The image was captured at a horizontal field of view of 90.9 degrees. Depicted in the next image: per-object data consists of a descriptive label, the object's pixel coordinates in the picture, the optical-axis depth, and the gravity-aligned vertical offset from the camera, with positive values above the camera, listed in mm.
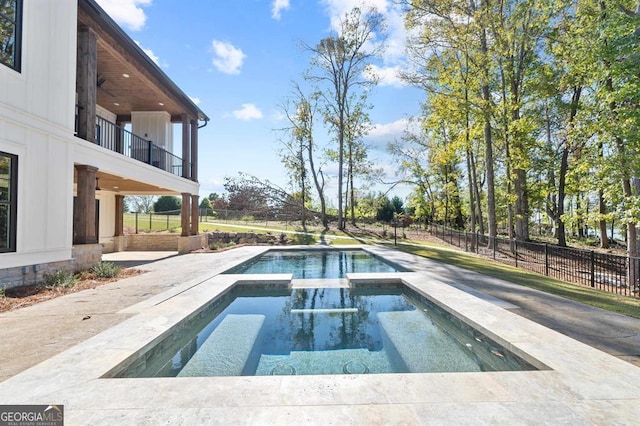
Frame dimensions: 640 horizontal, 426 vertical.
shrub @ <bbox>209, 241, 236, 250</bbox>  15374 -1497
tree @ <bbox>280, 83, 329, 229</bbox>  25281 +6921
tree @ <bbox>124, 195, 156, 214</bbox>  35875 +1525
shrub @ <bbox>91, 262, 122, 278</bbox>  7789 -1380
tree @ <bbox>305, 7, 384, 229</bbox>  22688 +11599
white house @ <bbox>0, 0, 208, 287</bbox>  6105 +2070
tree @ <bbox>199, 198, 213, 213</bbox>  40038 +1708
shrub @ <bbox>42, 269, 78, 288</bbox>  6590 -1373
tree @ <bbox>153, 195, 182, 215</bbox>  32250 +1130
